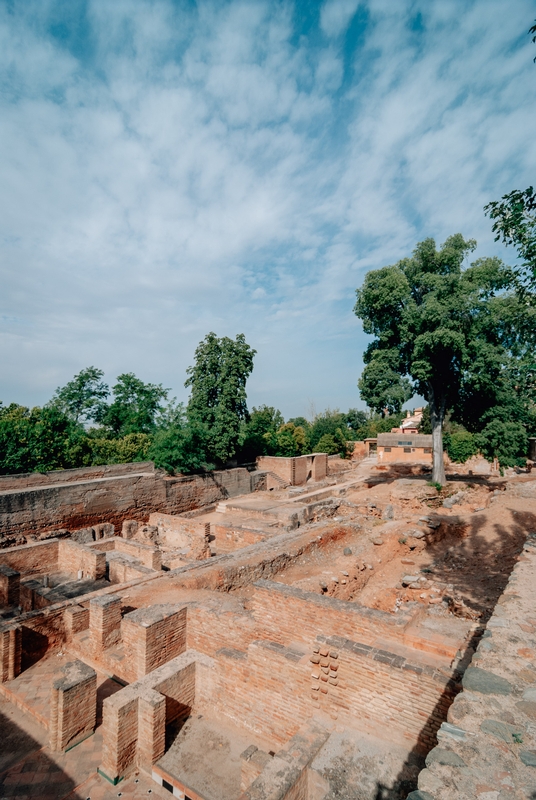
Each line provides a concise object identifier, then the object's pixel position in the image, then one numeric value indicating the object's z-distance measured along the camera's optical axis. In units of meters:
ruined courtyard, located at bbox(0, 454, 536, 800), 3.48
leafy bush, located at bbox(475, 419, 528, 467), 17.31
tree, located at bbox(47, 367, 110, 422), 31.16
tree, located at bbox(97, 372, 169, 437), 29.70
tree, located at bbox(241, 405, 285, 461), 26.27
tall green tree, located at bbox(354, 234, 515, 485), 16.70
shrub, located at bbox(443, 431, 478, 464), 28.88
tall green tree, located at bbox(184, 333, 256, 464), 21.44
